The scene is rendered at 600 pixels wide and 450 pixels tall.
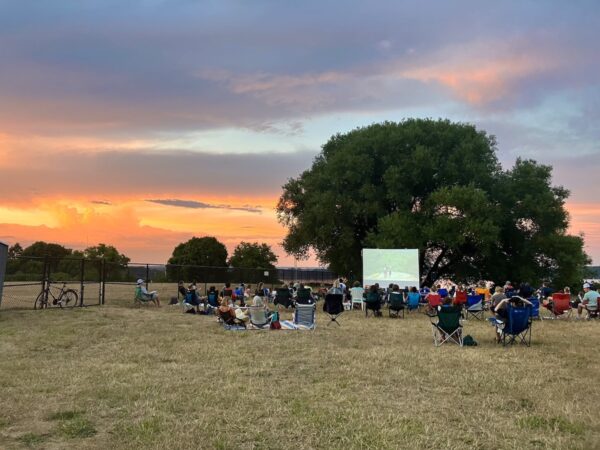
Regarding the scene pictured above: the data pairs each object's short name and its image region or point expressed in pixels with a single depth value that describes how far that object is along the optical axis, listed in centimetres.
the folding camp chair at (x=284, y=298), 2209
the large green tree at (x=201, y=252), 7300
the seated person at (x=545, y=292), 2277
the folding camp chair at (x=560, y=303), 1823
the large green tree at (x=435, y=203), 3294
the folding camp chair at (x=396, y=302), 1847
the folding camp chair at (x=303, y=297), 2009
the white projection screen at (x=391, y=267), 2553
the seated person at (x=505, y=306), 1209
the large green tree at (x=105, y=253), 7246
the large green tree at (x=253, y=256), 6700
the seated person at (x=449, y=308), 1183
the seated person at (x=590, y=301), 1823
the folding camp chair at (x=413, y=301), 2069
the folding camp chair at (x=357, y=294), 2292
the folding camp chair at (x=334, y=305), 1672
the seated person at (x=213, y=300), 1961
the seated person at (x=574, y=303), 1955
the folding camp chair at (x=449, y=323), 1175
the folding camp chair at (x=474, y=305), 1834
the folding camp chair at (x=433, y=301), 2019
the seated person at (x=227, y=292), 1983
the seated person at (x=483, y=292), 2004
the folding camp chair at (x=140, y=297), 2173
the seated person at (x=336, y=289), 2292
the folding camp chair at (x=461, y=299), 1927
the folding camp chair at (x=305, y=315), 1473
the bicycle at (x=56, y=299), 1853
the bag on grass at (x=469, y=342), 1168
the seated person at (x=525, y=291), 1772
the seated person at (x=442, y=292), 2084
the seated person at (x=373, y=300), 1882
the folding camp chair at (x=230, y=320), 1470
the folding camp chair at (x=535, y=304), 1727
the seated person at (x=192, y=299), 1966
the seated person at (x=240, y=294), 2359
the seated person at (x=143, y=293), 2175
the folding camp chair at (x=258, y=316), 1438
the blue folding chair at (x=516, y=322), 1165
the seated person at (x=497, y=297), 1553
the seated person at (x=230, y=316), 1471
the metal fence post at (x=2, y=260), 1648
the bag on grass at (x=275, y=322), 1456
